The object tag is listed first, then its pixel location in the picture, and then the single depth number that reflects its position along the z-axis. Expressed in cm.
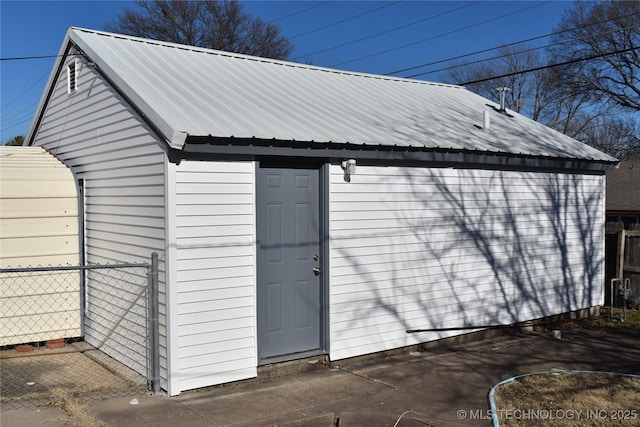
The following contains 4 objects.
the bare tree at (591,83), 3019
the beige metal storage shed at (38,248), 816
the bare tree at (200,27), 3111
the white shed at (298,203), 645
